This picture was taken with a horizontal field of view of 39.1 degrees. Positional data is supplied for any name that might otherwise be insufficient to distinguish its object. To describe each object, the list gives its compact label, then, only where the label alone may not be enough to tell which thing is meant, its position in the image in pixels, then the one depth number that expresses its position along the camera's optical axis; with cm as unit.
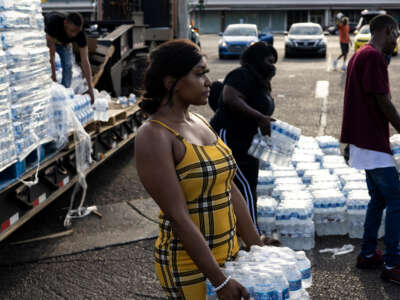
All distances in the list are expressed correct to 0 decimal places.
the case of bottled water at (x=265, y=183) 663
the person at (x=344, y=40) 2112
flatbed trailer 443
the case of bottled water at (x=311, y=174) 670
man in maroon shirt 426
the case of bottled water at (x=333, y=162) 712
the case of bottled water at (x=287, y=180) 645
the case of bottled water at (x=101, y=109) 716
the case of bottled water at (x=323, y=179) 645
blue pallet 449
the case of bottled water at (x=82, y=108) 599
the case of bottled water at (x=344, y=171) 682
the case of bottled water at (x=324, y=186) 621
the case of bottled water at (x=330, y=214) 584
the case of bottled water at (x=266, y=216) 577
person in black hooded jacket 479
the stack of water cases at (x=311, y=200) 558
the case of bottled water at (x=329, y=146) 813
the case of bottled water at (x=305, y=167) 696
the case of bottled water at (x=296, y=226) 556
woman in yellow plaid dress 234
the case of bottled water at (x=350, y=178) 648
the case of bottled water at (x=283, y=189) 620
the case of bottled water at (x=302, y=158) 724
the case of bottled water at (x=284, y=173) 671
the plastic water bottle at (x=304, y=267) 273
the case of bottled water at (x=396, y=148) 455
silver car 2631
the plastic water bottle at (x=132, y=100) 929
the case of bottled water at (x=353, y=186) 614
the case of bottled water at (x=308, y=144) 784
